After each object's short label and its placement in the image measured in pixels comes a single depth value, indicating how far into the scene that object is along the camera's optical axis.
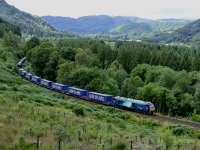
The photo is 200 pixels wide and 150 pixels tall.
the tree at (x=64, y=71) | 111.74
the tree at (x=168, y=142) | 27.84
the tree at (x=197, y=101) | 91.04
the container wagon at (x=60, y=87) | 88.80
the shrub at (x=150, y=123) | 55.12
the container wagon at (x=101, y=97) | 74.38
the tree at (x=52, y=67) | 128.91
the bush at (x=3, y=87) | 63.90
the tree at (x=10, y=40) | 171.38
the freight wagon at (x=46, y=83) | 96.41
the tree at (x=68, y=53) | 140.00
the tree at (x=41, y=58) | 131.62
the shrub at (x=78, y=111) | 50.37
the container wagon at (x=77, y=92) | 81.62
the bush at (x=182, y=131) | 49.84
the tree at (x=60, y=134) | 24.77
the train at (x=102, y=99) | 67.61
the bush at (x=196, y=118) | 65.29
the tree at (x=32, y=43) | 161.12
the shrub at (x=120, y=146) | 24.00
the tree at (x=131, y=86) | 106.45
